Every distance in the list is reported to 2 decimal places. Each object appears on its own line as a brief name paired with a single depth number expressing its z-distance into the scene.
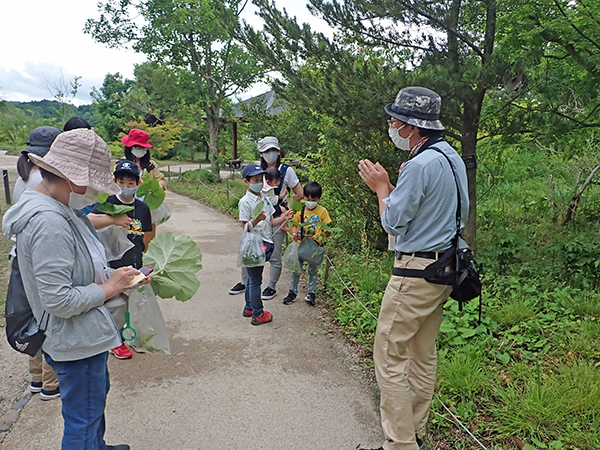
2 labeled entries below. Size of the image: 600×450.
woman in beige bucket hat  1.81
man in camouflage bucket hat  2.40
